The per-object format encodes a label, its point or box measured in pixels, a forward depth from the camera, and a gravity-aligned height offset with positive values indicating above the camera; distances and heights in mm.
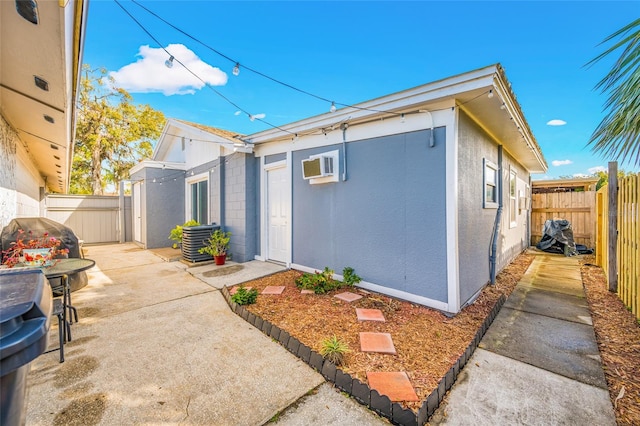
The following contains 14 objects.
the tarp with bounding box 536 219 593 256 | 7840 -939
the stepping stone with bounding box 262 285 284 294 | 4103 -1243
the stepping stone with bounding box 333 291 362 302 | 3818 -1269
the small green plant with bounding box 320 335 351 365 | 2275 -1245
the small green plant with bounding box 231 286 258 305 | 3594 -1177
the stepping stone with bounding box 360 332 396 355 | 2496 -1319
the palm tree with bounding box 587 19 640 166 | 1908 +856
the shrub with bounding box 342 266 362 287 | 4254 -1075
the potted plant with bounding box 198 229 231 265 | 6062 -815
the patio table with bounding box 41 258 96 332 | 2820 -637
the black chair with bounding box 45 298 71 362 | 2361 -1076
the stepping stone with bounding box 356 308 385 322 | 3182 -1297
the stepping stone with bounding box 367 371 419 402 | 1884 -1327
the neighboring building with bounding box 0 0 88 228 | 1752 +1301
